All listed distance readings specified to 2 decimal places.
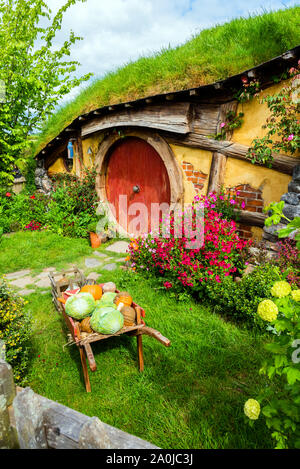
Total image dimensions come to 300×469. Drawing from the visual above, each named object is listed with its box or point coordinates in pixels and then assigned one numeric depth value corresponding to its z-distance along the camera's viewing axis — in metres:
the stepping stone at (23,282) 5.34
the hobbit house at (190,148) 4.65
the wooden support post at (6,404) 1.54
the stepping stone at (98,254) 6.69
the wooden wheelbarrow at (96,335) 2.69
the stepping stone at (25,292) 4.97
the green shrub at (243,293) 3.74
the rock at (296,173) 4.13
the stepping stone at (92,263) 6.10
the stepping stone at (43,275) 5.65
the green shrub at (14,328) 2.92
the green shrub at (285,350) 1.52
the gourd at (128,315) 2.90
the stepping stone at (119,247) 6.98
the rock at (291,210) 4.09
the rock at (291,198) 4.14
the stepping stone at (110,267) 5.85
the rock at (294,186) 4.13
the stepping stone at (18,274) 5.70
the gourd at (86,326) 2.80
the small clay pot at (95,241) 7.18
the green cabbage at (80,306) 2.86
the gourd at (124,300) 3.10
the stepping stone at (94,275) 5.46
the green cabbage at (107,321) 2.72
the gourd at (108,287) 3.42
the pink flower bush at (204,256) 4.32
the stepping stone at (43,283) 5.27
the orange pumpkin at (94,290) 3.28
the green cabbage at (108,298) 3.06
